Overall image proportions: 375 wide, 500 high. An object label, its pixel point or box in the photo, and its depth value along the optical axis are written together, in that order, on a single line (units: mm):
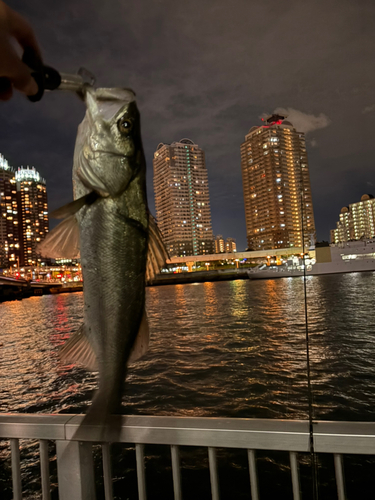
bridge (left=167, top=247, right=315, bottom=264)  70869
